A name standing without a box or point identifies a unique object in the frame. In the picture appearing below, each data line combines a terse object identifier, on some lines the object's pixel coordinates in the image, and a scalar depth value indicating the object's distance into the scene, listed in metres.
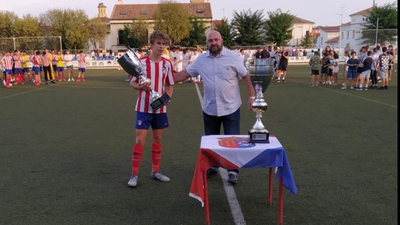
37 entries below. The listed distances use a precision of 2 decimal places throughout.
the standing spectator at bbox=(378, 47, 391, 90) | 15.50
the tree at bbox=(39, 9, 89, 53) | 56.94
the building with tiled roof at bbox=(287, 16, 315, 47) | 86.75
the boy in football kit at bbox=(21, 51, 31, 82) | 19.83
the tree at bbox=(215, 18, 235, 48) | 60.59
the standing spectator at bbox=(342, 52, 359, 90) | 15.83
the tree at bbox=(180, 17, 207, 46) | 61.53
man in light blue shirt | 4.50
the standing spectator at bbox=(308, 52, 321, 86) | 17.00
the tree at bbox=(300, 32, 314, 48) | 77.62
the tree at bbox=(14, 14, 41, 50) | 56.62
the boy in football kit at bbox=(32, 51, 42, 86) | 18.88
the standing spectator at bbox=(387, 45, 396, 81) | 17.87
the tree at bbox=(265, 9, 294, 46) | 60.59
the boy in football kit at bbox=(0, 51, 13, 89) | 17.92
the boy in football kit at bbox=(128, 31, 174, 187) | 4.54
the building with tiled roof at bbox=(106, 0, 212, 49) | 69.38
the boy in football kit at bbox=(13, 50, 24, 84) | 18.80
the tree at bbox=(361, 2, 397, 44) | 55.77
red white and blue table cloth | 3.38
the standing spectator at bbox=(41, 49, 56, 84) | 19.33
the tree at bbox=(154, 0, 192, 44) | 58.34
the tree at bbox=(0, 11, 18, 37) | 56.50
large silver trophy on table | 3.76
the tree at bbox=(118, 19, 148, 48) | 61.28
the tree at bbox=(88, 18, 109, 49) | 60.78
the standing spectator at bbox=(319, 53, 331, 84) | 17.44
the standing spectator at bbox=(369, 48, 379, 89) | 15.98
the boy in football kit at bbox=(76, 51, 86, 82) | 21.17
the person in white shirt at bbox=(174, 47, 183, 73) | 19.45
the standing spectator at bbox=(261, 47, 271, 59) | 18.97
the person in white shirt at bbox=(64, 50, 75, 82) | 22.03
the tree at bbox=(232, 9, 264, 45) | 60.81
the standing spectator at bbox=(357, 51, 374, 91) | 15.17
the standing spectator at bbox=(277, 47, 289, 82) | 19.45
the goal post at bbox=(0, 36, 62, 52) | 31.98
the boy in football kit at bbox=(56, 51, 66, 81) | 20.95
